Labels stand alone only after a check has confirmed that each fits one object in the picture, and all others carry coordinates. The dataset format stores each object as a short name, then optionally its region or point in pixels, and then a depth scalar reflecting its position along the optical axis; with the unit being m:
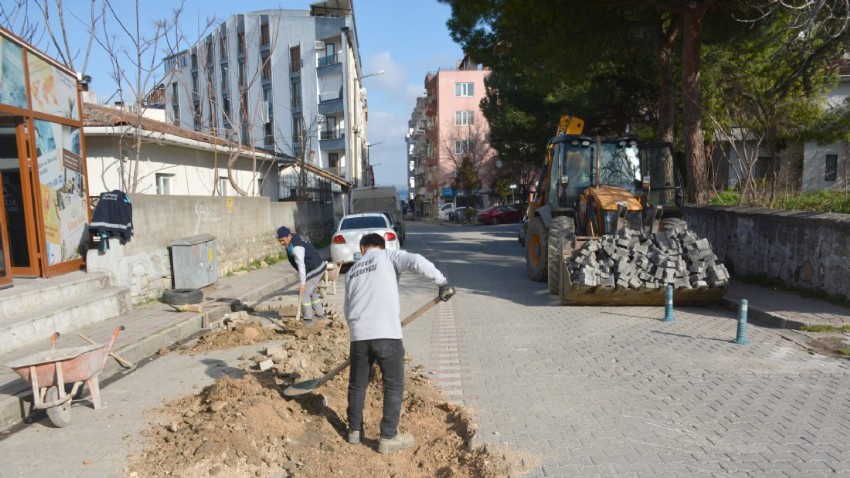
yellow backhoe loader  10.23
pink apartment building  62.31
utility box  12.05
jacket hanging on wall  10.06
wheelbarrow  5.12
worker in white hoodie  4.66
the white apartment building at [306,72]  46.78
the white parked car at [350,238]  15.76
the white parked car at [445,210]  58.62
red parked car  46.06
